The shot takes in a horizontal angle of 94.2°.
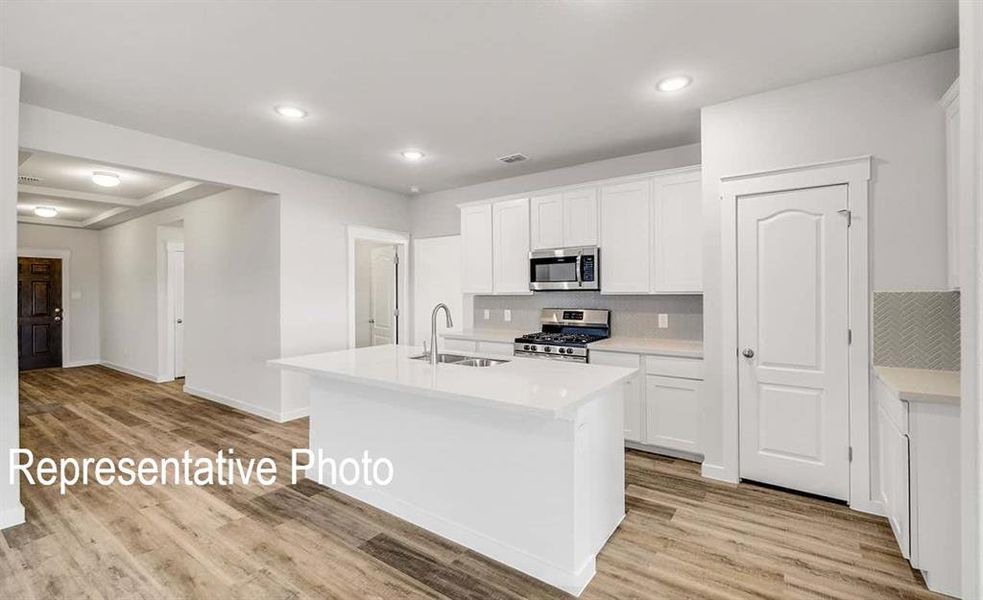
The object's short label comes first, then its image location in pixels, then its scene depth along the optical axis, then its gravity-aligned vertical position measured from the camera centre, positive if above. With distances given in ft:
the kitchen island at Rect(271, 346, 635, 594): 6.71 -2.60
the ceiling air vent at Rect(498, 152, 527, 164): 14.44 +4.52
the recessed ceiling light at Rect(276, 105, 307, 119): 10.64 +4.47
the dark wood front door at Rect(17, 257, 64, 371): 25.27 -0.58
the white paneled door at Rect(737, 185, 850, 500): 9.18 -0.90
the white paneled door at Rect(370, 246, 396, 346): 20.49 +0.17
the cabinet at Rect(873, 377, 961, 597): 6.48 -2.81
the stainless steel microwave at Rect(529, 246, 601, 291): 13.65 +0.91
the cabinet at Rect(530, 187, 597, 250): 13.85 +2.50
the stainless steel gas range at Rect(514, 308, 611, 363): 13.14 -1.18
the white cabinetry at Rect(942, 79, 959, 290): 7.57 +2.13
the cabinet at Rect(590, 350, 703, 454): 11.34 -2.68
